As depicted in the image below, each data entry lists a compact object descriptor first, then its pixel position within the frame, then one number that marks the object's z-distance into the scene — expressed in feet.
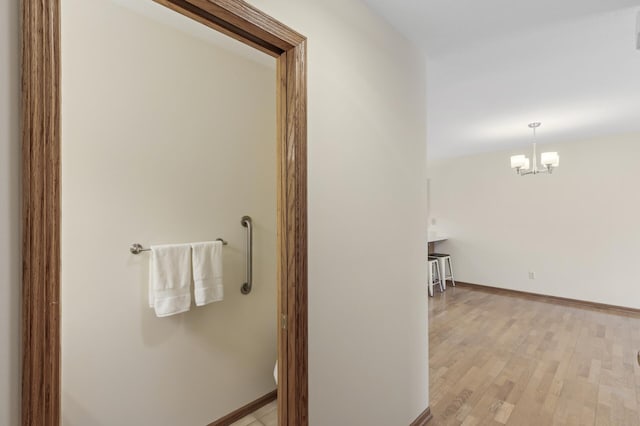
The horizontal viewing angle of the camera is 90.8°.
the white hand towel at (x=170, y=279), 5.60
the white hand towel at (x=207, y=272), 6.12
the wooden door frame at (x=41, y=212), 2.13
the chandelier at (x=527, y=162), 11.66
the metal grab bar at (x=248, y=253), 7.13
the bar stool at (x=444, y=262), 18.03
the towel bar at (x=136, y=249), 5.52
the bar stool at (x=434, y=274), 16.99
